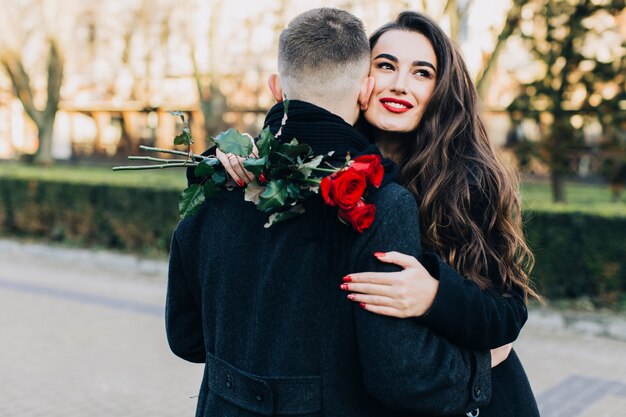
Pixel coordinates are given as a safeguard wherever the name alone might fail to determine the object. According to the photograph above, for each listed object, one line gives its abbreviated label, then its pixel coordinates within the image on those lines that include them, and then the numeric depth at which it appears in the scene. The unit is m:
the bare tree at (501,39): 13.04
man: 1.74
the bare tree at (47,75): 22.09
